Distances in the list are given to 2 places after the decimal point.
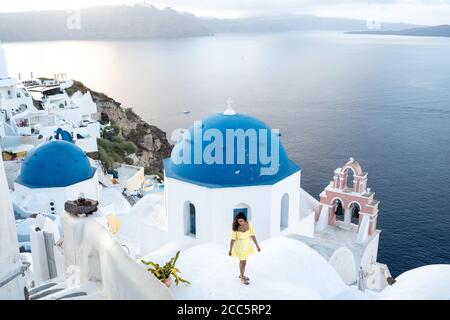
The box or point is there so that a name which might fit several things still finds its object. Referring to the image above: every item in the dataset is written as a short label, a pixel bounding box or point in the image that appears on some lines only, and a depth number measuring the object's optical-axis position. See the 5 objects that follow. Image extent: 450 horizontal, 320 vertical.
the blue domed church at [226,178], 11.12
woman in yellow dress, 7.16
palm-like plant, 6.68
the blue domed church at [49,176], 17.19
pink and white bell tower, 15.16
